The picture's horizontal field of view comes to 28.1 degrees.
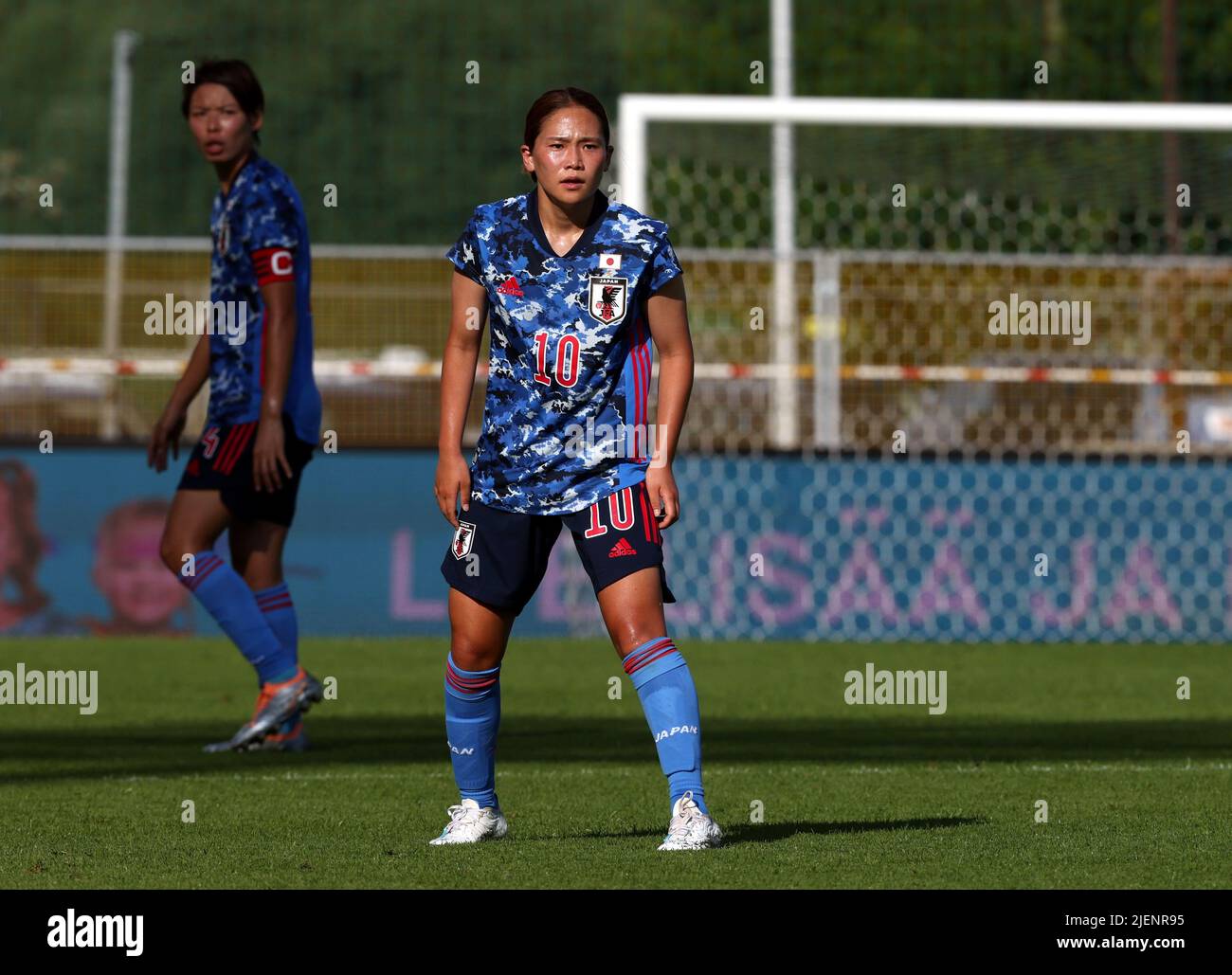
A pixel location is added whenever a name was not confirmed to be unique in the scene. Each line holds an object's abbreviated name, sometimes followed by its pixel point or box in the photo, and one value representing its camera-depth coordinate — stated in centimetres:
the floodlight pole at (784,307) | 1504
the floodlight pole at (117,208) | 1961
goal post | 1486
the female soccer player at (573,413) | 601
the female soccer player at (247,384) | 867
